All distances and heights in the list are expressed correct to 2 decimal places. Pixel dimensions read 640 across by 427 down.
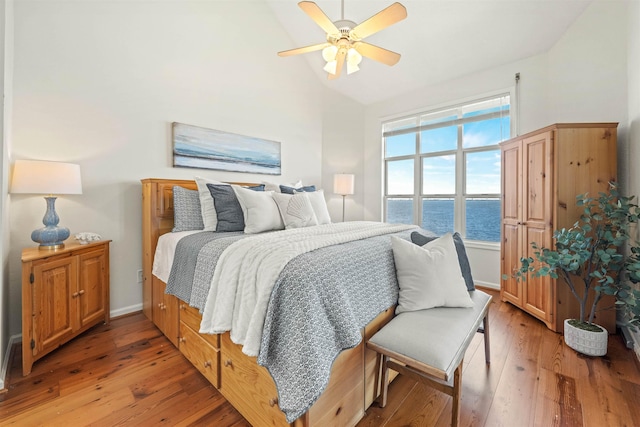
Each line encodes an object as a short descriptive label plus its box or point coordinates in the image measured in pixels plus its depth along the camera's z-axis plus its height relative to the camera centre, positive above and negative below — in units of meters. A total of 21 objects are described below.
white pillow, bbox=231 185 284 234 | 2.16 +0.00
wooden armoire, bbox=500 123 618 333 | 2.19 +0.21
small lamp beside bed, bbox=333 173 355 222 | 4.19 +0.42
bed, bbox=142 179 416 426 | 1.08 -0.80
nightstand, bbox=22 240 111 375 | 1.64 -0.58
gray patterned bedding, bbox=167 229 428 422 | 1.00 -0.44
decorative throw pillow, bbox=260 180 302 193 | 2.87 +0.26
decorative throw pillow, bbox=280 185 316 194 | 2.82 +0.23
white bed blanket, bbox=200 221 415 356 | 1.12 -0.33
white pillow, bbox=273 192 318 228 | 2.34 +0.01
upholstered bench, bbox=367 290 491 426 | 1.16 -0.61
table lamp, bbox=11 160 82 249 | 1.78 +0.19
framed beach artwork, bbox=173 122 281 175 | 2.82 +0.71
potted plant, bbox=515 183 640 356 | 1.83 -0.37
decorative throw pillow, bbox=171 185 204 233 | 2.35 +0.01
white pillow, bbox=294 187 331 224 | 2.70 +0.04
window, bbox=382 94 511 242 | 3.46 +0.62
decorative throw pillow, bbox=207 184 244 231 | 2.24 +0.02
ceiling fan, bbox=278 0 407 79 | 1.91 +1.37
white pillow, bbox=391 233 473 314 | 1.52 -0.39
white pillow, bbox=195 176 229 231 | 2.31 +0.03
